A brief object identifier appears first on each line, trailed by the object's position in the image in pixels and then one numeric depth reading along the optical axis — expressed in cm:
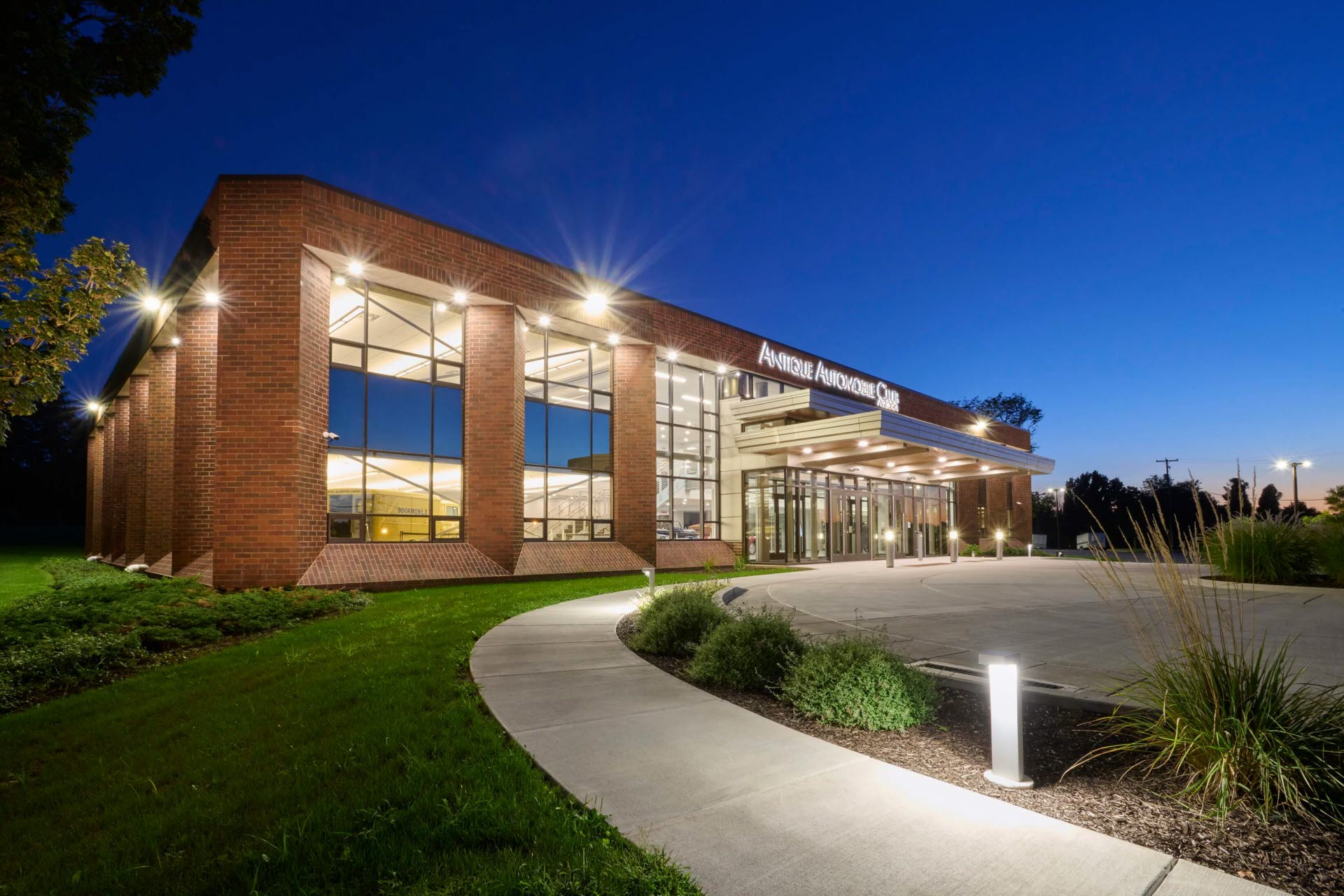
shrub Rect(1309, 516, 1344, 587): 1543
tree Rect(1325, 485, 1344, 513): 1838
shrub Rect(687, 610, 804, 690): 640
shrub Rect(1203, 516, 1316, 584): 1630
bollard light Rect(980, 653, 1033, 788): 396
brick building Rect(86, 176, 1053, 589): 1533
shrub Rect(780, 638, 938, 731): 511
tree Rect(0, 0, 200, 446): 710
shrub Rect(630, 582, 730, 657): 802
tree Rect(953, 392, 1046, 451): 8762
